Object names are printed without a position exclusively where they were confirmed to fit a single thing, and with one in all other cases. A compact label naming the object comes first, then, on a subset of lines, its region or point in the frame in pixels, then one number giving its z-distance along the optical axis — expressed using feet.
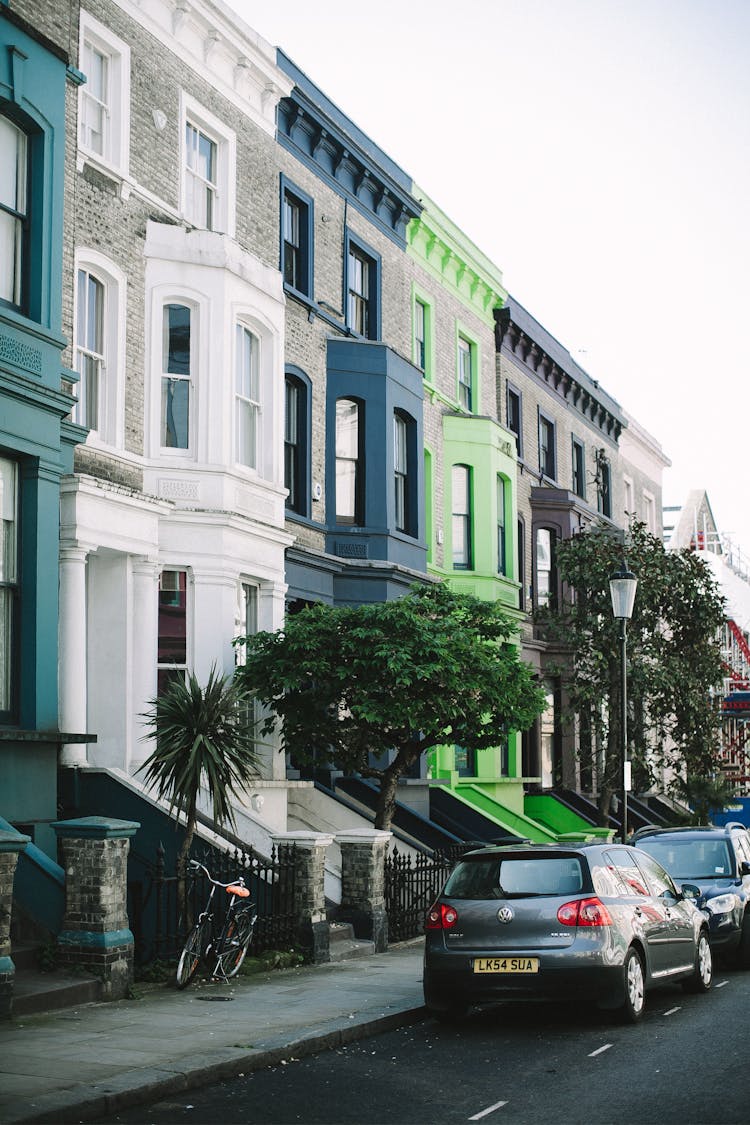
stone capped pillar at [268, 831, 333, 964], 50.49
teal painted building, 46.03
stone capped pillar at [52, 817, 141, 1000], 39.68
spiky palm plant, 44.80
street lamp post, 66.23
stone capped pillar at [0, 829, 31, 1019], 35.58
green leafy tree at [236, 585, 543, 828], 58.23
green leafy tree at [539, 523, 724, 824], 98.07
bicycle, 43.42
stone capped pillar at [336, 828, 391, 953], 55.57
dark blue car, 52.95
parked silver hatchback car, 37.73
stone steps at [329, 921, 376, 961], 52.85
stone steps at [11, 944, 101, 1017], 37.06
